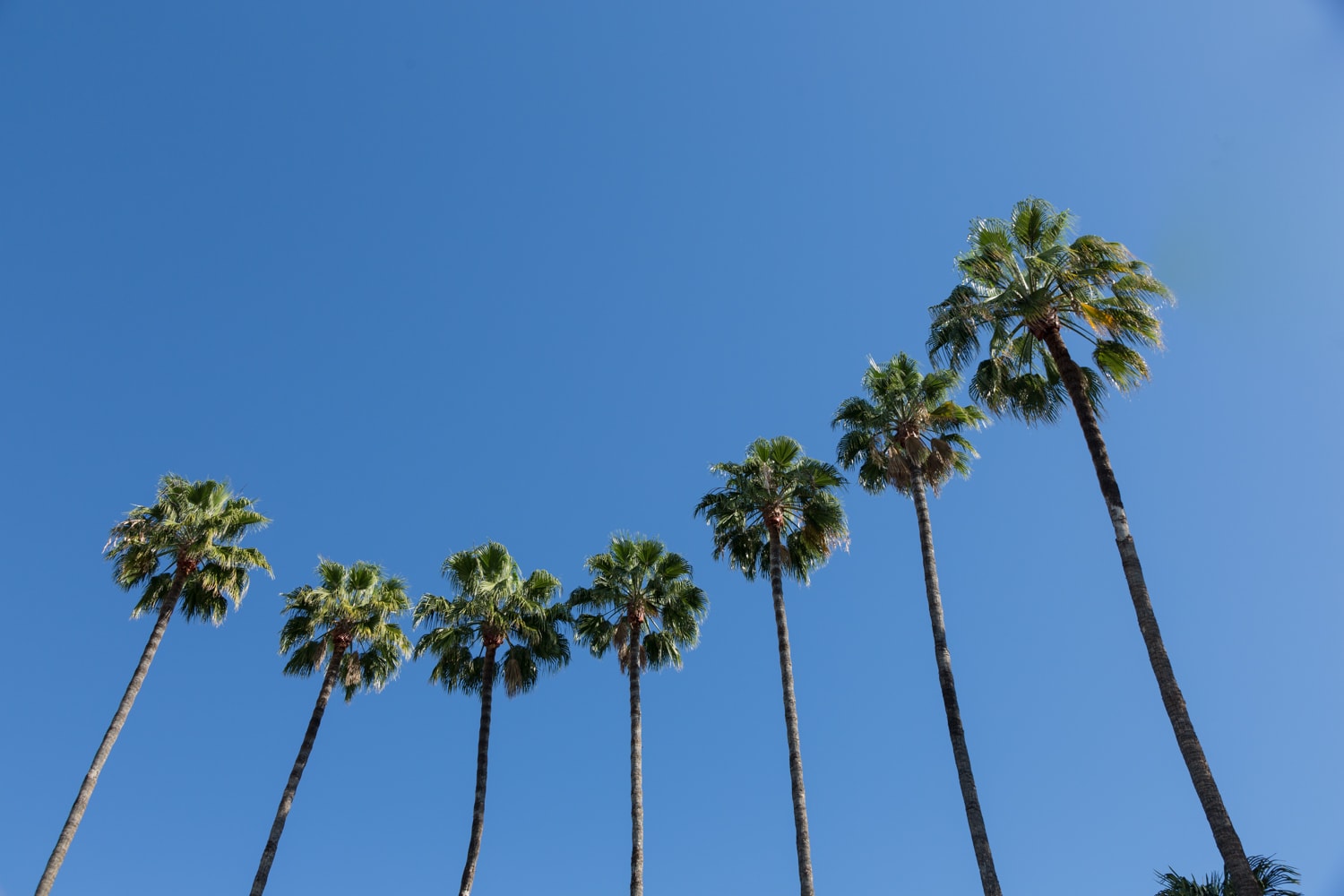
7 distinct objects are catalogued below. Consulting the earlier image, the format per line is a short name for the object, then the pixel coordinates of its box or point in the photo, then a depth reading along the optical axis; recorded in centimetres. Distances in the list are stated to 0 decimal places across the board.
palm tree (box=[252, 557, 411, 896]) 3136
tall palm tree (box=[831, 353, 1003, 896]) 2736
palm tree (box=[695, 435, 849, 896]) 2830
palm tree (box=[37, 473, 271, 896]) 2992
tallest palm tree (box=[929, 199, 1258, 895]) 2005
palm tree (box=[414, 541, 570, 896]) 2994
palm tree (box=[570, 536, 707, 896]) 2983
